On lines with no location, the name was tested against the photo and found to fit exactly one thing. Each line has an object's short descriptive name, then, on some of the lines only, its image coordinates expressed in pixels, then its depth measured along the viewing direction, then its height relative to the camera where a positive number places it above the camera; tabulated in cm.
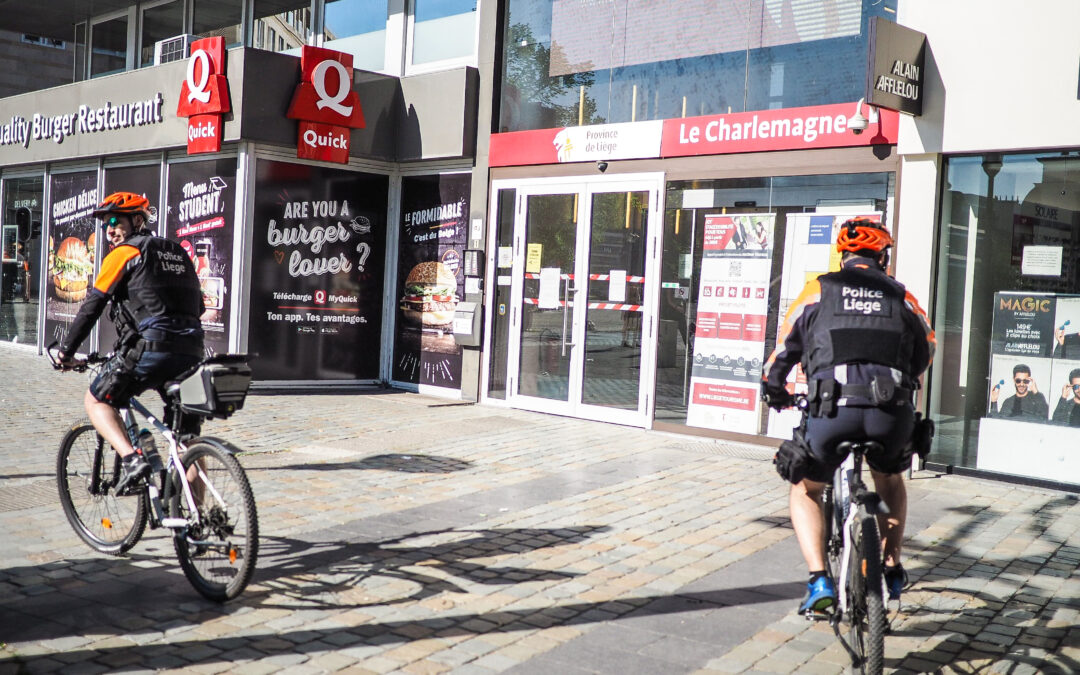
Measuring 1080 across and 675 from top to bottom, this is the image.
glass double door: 1068 -1
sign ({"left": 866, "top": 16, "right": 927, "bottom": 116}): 802 +196
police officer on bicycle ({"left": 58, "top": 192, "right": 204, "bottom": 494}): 520 -25
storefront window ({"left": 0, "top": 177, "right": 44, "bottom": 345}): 1708 +14
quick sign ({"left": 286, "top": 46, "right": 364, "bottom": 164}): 1227 +213
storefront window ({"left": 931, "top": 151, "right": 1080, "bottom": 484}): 810 +2
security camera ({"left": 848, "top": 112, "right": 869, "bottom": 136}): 873 +159
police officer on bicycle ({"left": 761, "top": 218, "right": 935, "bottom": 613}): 392 -25
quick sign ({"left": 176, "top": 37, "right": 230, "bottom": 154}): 1207 +215
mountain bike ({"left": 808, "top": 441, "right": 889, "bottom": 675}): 361 -93
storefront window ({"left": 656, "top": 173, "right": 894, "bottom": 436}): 925 +31
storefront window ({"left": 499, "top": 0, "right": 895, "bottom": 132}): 933 +245
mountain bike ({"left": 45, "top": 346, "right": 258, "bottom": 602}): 461 -104
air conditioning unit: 1436 +322
